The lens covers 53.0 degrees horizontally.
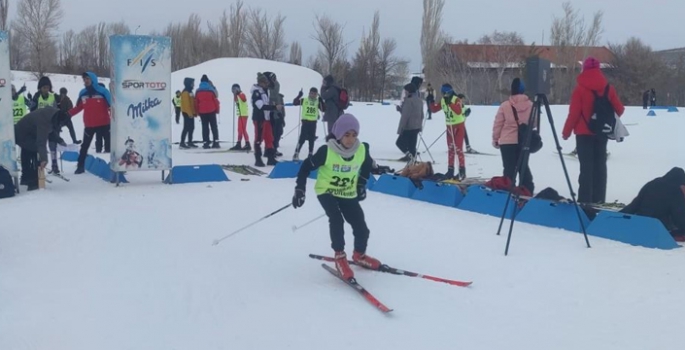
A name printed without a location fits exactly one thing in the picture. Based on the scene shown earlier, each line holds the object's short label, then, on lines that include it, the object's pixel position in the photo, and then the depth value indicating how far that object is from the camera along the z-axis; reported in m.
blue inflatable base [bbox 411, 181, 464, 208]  9.13
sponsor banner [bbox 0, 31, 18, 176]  9.50
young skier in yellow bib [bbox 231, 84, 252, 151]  16.20
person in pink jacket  9.05
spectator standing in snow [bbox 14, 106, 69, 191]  9.84
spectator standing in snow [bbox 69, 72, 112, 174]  11.67
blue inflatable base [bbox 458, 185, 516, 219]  8.45
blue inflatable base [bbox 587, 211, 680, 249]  6.75
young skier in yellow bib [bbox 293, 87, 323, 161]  13.99
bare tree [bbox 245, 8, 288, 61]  62.06
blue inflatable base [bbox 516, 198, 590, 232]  7.58
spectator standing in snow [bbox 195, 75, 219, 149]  16.34
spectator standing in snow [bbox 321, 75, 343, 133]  13.79
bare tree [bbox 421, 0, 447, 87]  47.88
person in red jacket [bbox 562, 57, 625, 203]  8.30
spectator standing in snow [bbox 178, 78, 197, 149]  16.75
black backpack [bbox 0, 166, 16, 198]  9.38
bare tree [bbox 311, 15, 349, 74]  56.33
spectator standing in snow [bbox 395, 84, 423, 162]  12.62
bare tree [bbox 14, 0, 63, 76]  46.81
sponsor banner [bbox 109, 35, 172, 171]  10.08
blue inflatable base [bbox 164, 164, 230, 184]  11.01
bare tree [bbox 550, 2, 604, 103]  49.12
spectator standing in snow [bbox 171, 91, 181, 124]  23.37
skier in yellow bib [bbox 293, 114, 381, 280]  5.76
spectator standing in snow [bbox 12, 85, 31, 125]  13.30
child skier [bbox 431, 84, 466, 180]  11.74
